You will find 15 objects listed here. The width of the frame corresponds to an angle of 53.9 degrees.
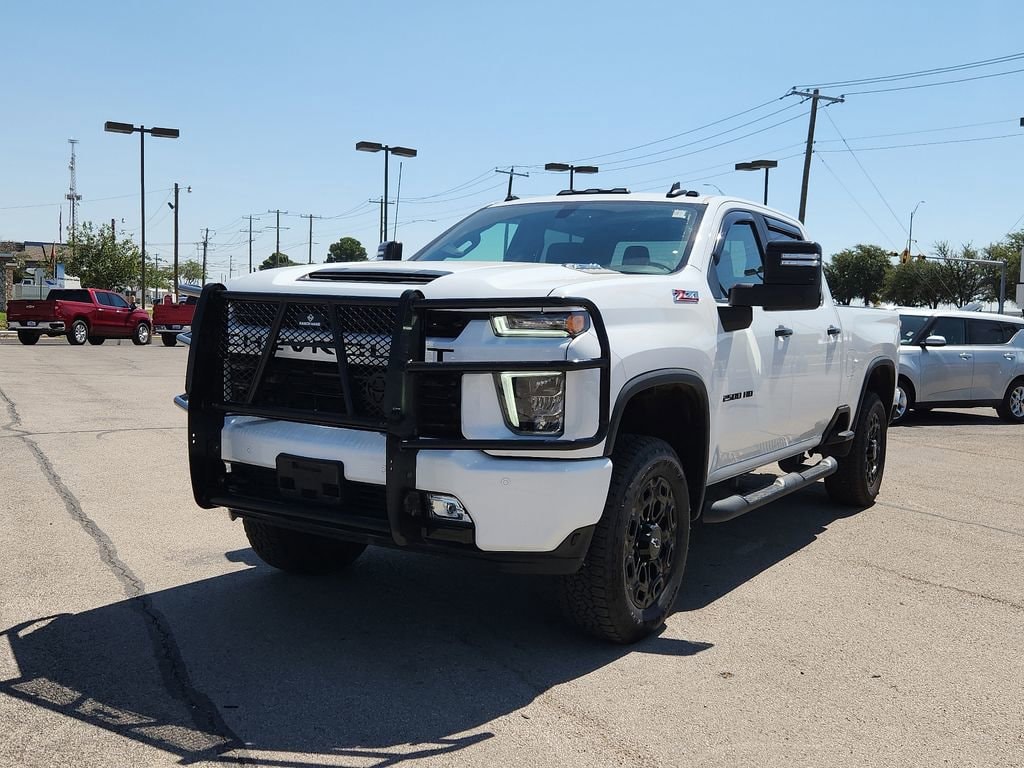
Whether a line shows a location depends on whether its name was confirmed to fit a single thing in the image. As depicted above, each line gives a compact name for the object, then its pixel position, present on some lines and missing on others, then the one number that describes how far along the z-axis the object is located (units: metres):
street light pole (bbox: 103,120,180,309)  35.75
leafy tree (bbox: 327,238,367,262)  127.70
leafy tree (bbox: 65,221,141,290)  70.88
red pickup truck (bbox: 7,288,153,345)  29.34
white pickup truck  3.76
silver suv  14.14
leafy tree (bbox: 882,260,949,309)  82.56
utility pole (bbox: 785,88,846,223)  38.59
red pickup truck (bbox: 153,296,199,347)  34.31
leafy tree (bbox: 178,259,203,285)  173.34
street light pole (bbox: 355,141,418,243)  35.97
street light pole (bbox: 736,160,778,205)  35.72
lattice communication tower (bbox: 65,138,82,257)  110.44
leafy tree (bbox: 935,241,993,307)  79.50
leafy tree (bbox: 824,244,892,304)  96.00
